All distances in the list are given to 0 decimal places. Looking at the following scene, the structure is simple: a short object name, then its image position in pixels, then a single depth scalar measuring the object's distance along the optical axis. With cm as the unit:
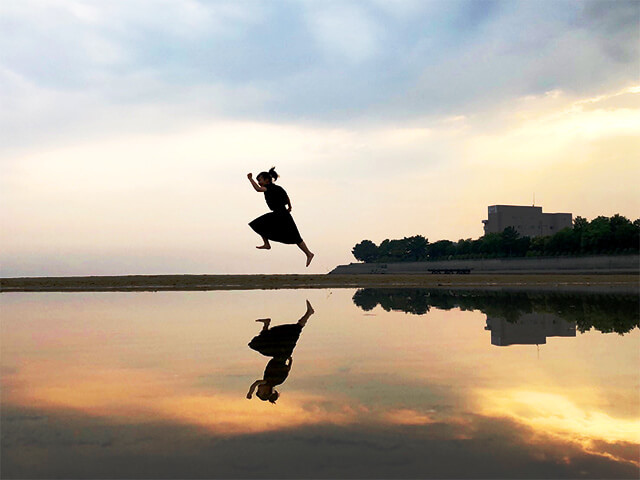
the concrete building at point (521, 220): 15750
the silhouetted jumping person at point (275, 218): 1242
